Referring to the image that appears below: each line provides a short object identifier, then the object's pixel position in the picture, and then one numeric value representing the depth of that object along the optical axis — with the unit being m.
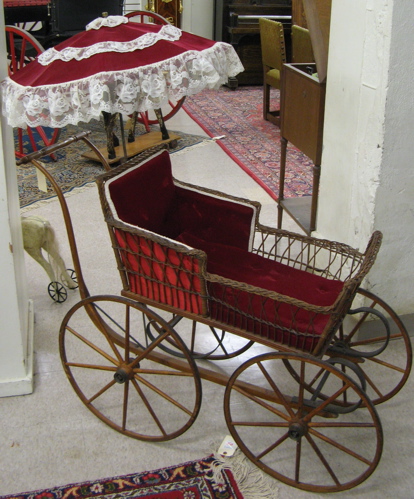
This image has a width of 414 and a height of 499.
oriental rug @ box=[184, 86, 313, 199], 4.23
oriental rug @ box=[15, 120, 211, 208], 3.95
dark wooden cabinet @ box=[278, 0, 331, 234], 2.66
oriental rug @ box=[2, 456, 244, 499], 1.79
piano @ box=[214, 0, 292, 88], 6.53
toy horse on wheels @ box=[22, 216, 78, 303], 2.58
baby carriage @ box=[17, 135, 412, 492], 1.73
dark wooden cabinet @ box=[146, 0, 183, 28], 6.39
